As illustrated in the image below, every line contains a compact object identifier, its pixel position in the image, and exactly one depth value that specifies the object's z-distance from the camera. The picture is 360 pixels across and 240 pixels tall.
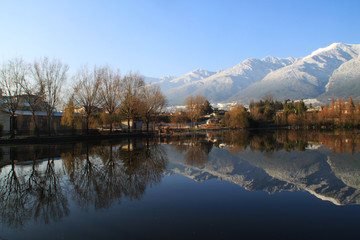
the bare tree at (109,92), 35.00
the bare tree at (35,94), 27.25
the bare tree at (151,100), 43.00
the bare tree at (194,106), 70.93
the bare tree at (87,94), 32.34
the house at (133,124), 48.76
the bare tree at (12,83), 26.31
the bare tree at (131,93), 39.12
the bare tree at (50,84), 28.44
